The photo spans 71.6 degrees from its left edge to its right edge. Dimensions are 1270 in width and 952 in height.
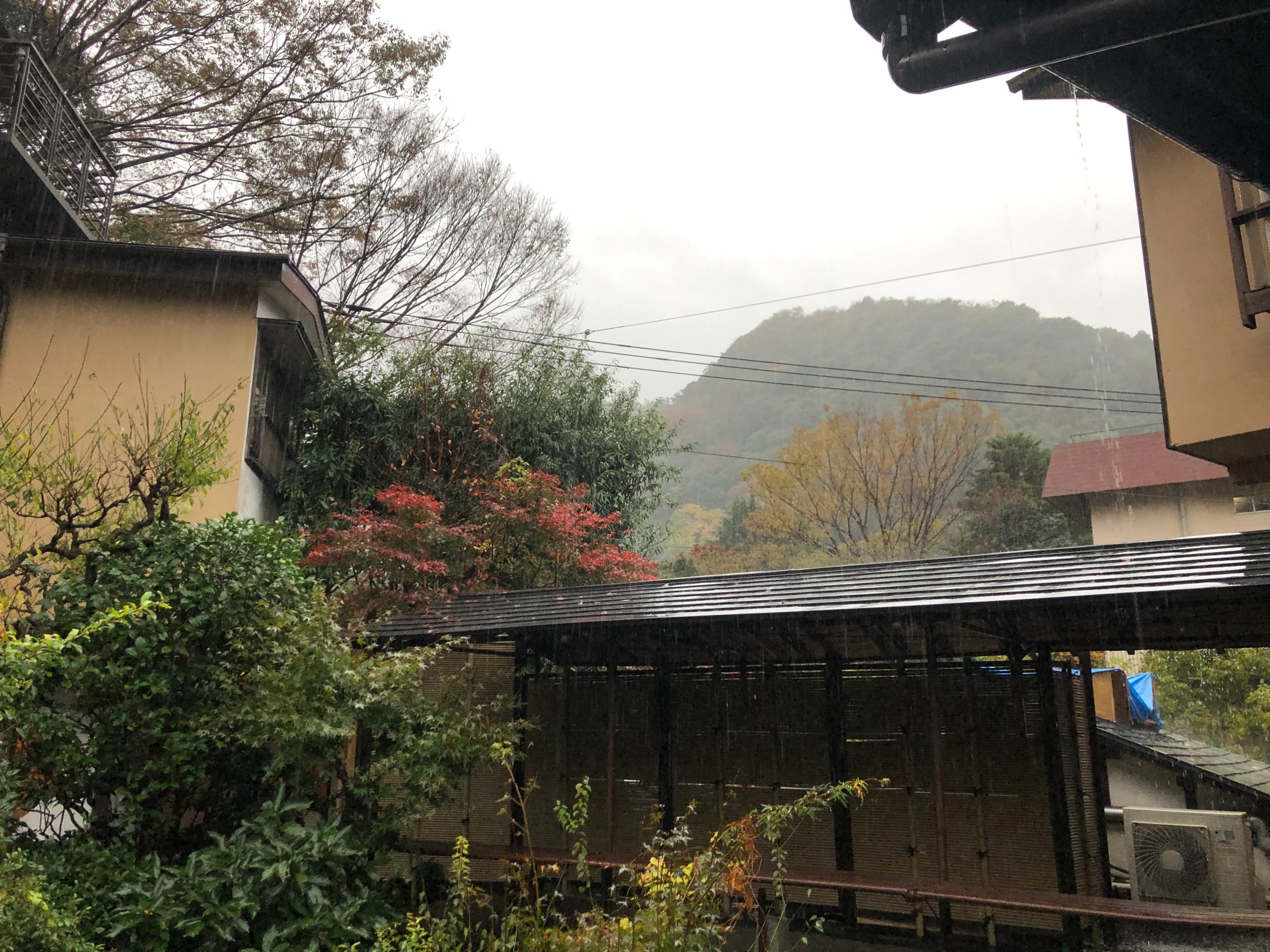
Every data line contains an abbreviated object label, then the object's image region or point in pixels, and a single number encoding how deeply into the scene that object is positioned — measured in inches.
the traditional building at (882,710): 246.8
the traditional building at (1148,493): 847.7
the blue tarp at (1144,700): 616.7
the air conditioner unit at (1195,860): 269.3
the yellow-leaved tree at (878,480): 1048.2
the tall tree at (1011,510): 1125.1
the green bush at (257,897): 223.0
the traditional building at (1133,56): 58.1
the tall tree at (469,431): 550.0
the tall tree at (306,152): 604.1
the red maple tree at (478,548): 453.1
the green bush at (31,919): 189.5
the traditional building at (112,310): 427.5
